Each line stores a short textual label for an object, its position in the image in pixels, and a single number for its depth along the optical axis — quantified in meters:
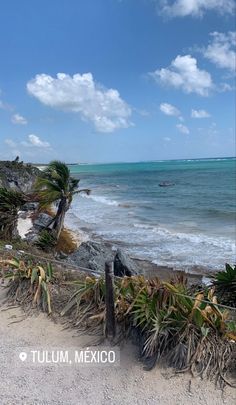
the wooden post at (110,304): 5.65
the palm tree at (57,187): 18.41
